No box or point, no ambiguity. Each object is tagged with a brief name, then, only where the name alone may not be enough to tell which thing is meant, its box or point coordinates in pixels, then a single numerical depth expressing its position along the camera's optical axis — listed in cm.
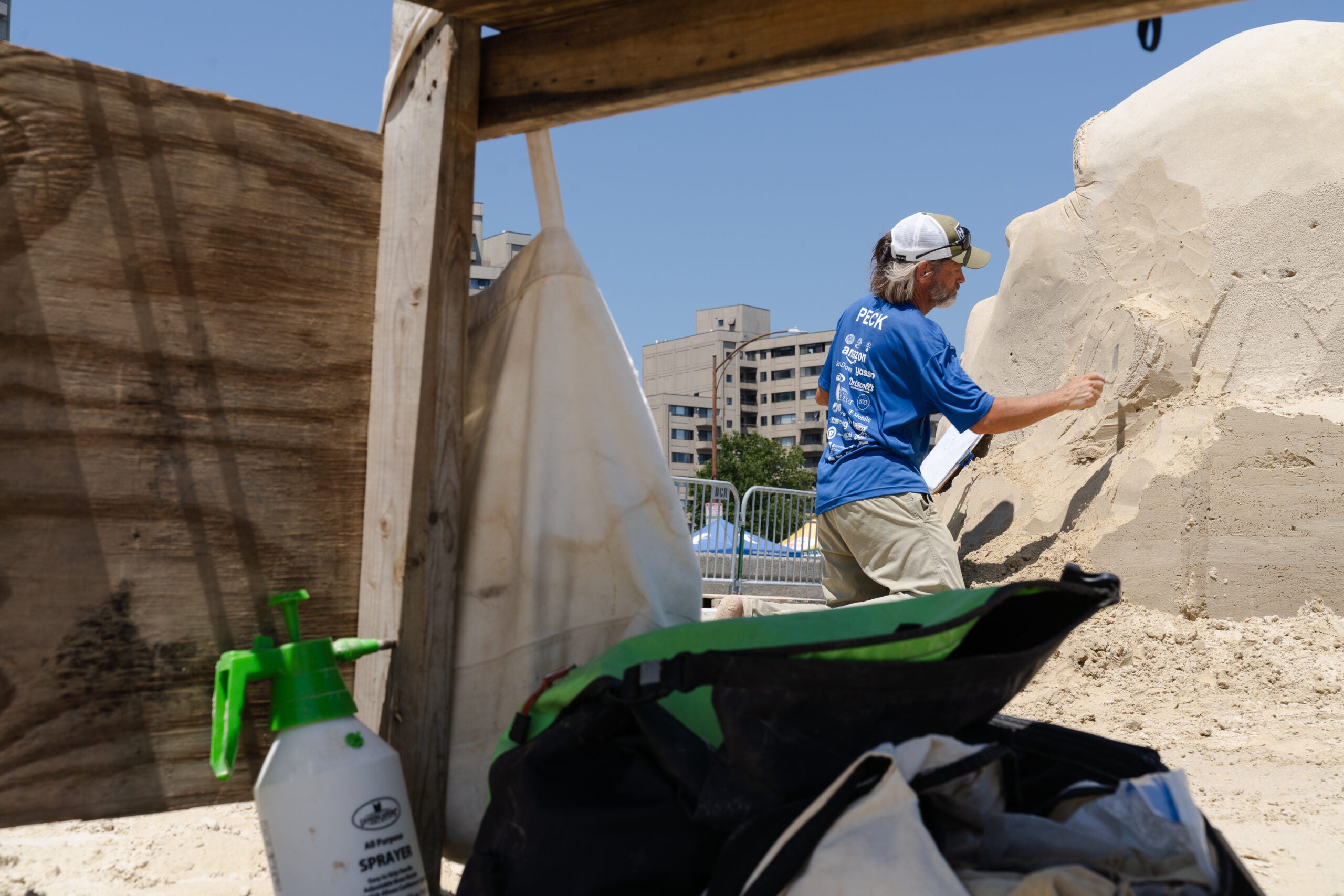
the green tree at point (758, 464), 4991
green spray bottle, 142
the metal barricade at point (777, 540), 1143
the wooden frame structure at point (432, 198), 164
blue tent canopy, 1127
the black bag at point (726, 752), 128
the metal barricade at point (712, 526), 1112
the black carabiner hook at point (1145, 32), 154
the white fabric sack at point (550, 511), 182
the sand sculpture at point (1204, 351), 478
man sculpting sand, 347
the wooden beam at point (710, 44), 153
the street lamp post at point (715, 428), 3441
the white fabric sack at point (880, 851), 114
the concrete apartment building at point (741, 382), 8262
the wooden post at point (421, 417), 175
